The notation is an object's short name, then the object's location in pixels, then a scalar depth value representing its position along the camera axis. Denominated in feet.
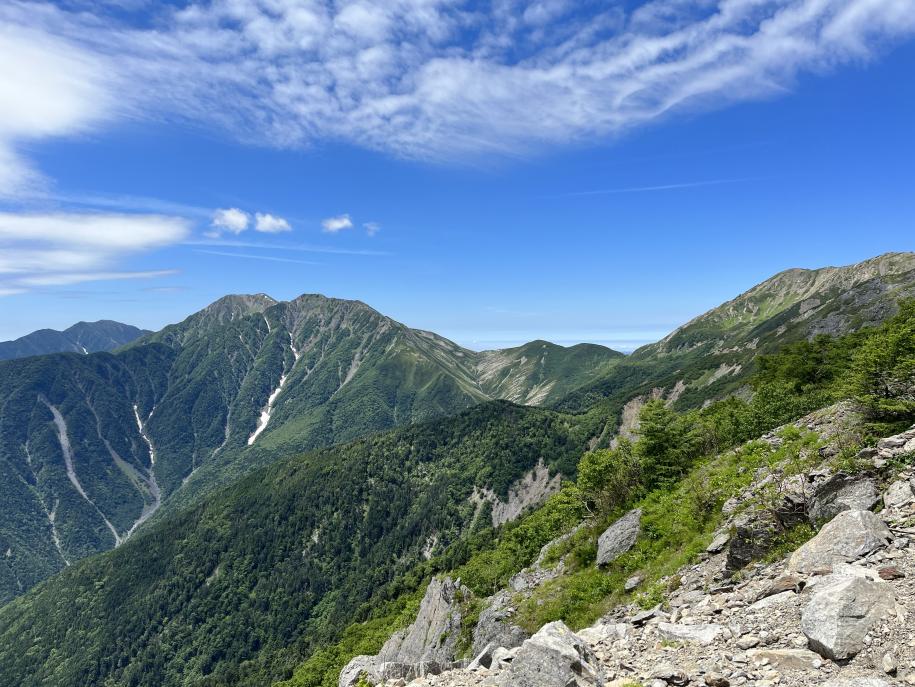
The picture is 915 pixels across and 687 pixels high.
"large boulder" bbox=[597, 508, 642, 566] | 104.01
